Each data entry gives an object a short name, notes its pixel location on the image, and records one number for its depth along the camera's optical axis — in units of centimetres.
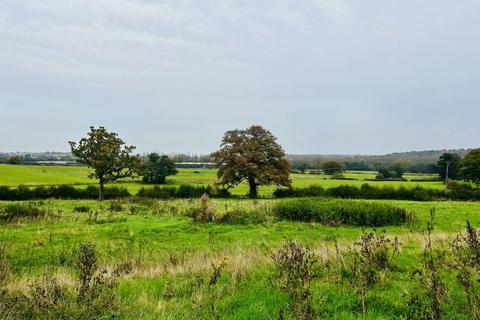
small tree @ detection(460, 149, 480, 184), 6612
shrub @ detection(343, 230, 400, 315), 665
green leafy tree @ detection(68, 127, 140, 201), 4156
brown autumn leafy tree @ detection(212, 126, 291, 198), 4812
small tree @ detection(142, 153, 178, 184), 6844
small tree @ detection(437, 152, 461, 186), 7676
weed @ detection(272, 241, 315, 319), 529
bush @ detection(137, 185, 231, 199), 4744
